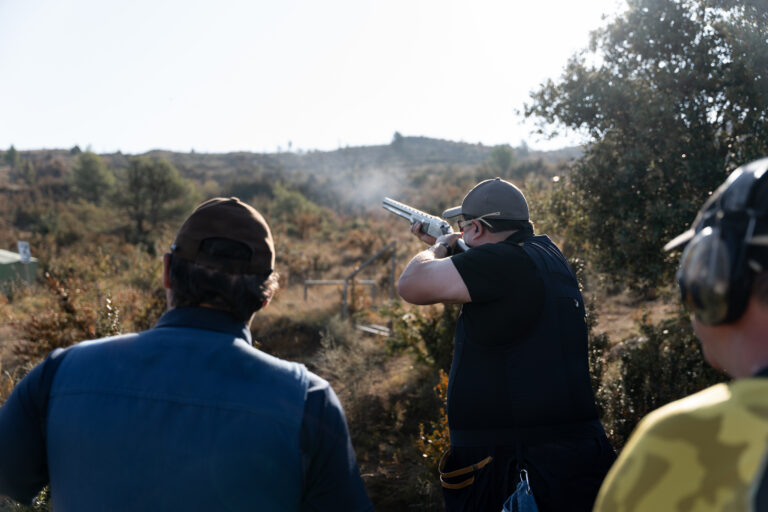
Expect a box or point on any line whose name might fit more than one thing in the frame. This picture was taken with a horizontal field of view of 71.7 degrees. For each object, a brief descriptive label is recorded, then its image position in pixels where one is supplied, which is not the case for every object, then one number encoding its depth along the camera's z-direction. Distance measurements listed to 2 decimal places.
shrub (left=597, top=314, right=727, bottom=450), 4.45
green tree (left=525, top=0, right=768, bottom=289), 4.91
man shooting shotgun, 2.17
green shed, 14.34
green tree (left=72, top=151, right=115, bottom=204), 30.91
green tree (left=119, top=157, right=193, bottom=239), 24.52
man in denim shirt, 1.26
